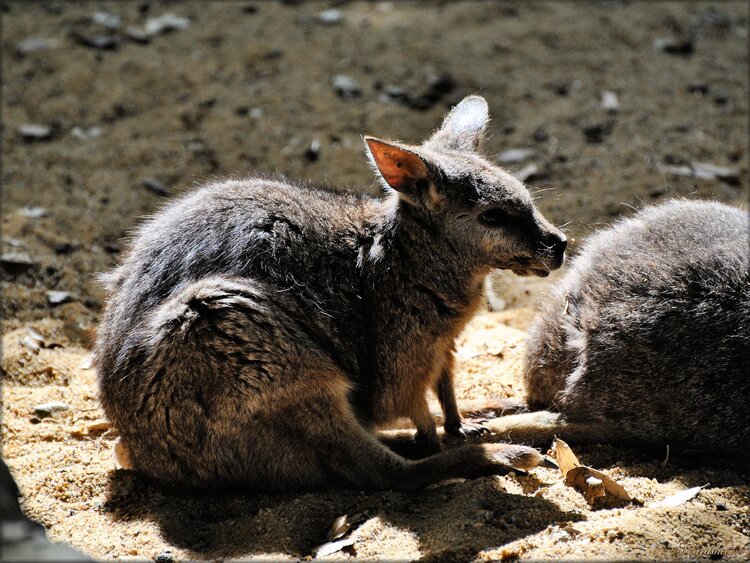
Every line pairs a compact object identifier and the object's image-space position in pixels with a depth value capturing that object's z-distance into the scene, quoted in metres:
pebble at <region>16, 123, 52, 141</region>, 17.03
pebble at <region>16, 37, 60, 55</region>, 18.94
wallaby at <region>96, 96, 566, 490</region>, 8.94
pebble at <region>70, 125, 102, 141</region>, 17.20
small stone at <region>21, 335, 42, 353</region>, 12.09
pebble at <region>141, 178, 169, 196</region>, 15.73
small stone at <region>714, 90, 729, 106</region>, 17.98
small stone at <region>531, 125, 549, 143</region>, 17.28
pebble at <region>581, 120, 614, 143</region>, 17.31
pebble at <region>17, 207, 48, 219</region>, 14.82
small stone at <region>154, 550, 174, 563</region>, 8.14
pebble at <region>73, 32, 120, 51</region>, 19.09
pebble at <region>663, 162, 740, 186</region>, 15.85
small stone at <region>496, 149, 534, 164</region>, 16.69
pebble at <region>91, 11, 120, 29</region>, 19.75
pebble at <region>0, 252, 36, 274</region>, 13.50
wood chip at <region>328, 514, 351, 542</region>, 8.44
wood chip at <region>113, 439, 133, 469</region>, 9.71
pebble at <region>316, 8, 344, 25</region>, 20.31
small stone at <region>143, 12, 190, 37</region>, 19.75
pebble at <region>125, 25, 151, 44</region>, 19.41
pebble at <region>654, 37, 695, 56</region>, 19.41
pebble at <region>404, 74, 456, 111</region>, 17.73
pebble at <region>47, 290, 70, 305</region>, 13.12
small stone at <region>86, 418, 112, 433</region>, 10.80
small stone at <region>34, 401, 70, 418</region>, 11.00
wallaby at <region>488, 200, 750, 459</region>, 9.66
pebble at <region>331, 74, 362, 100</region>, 18.25
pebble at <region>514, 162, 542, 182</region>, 16.27
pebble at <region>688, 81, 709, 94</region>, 18.30
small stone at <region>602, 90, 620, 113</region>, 17.98
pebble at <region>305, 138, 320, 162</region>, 16.64
